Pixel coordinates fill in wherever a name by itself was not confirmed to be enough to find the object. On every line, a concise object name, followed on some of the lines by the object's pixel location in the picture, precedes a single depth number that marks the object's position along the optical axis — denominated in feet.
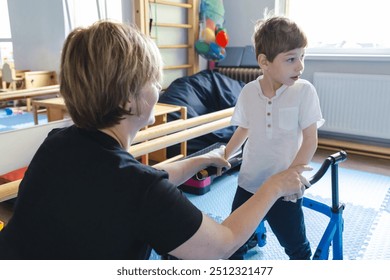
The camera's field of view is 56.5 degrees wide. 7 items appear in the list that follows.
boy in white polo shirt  4.18
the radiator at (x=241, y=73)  13.14
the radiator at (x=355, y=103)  10.93
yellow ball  12.74
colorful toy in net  12.73
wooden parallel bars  3.50
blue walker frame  3.97
